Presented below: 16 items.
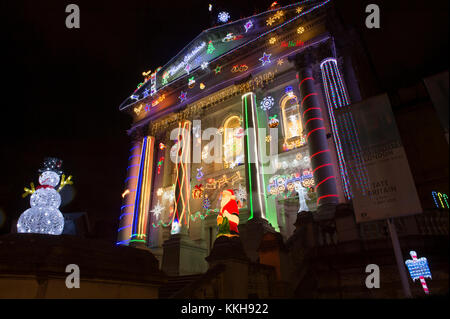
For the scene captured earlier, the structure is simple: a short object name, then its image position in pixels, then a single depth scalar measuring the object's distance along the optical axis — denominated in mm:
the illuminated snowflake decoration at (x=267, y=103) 19448
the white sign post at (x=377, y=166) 5656
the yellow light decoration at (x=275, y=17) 19500
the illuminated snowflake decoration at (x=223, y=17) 24642
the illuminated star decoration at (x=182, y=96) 22759
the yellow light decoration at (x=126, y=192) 21906
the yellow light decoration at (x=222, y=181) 19047
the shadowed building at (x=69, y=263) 4541
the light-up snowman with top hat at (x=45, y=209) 9164
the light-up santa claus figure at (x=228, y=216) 10124
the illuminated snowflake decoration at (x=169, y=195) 21609
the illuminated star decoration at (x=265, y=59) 18812
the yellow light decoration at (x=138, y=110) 25550
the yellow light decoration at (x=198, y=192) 19875
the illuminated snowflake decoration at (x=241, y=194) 18391
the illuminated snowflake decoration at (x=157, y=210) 21750
